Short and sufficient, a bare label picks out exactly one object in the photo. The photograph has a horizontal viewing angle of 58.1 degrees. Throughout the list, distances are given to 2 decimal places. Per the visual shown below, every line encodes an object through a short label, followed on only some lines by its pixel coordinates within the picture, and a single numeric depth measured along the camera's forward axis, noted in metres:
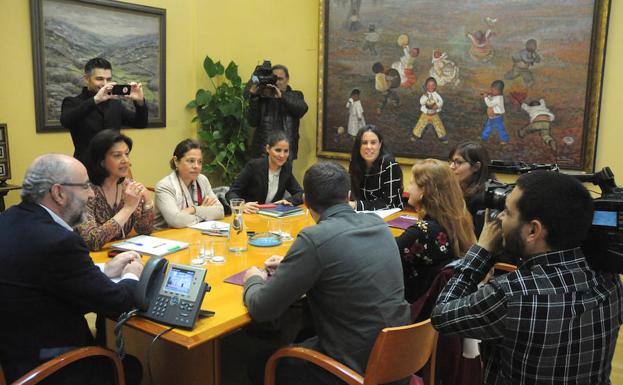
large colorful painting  4.59
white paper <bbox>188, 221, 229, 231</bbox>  3.08
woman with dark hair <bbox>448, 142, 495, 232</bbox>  3.50
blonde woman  2.50
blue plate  2.81
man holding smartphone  3.70
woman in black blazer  4.12
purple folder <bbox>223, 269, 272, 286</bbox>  2.25
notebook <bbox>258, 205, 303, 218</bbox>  3.55
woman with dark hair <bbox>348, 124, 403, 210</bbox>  4.06
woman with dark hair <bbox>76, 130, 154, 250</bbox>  2.82
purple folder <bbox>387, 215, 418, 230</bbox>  3.35
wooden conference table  1.83
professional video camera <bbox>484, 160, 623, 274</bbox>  1.44
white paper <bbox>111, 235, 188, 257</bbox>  2.61
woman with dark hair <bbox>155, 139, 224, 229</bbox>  3.21
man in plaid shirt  1.42
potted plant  5.56
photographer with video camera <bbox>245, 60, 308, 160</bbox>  5.24
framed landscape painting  4.34
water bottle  2.72
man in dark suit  1.72
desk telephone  1.84
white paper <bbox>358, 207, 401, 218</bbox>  3.65
